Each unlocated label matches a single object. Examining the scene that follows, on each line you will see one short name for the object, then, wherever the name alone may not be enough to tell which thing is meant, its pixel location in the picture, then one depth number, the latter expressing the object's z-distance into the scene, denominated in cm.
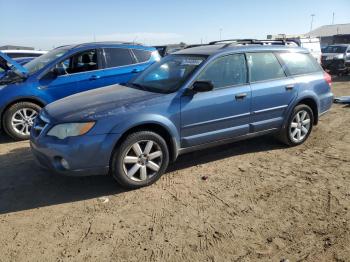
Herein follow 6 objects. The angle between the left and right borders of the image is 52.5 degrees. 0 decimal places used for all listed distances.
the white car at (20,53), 1188
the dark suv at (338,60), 1786
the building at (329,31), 5672
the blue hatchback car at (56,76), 638
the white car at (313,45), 1683
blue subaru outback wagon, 405
